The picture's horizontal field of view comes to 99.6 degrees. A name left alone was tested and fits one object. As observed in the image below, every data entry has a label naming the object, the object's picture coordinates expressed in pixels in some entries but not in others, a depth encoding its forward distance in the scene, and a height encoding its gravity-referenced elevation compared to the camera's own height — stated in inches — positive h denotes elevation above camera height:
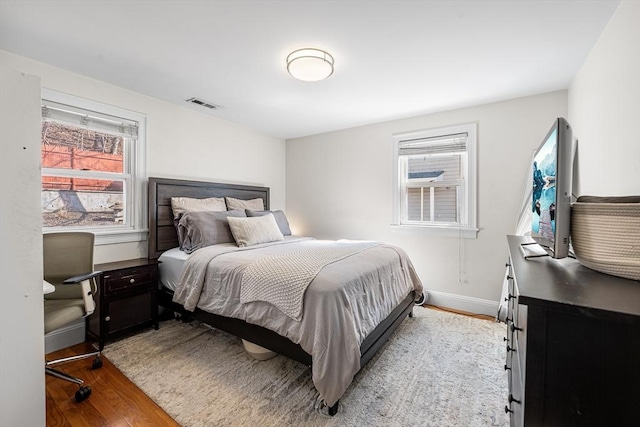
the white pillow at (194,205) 119.3 +2.3
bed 64.3 -26.5
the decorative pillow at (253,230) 114.5 -9.0
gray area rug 63.8 -48.1
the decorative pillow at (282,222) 150.9 -6.7
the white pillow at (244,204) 140.6 +3.4
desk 57.9 -17.1
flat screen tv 41.6 +3.0
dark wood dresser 23.2 -13.3
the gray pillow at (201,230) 110.4 -8.6
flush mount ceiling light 80.8 +44.6
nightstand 90.6 -32.0
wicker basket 32.9 -3.3
